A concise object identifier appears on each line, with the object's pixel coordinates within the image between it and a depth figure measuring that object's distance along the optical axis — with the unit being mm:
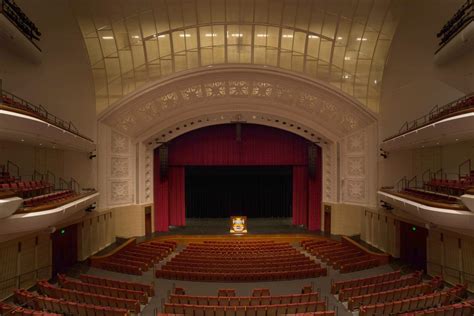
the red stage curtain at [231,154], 21234
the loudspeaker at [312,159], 20609
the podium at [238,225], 19359
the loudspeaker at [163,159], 20078
